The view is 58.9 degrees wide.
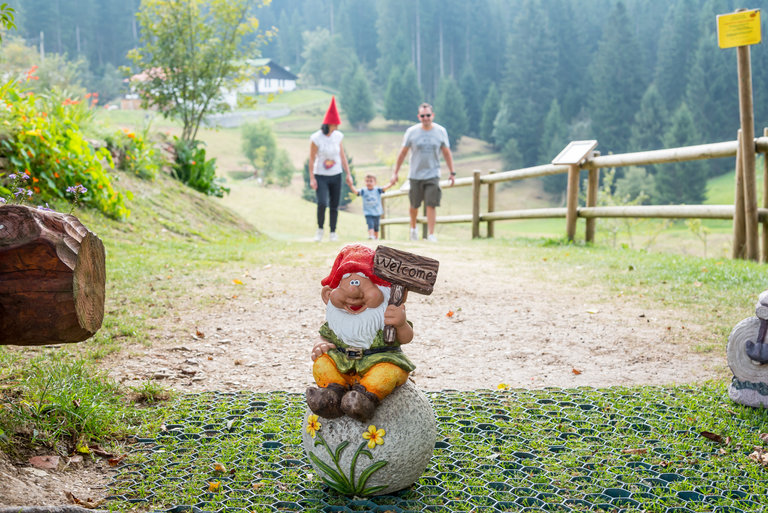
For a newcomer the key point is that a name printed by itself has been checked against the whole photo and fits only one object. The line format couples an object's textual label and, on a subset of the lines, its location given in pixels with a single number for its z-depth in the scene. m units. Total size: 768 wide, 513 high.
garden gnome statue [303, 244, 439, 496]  2.34
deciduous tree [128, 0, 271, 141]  15.20
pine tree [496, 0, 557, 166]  64.06
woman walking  8.92
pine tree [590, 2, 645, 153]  60.94
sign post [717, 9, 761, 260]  6.58
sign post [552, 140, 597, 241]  9.08
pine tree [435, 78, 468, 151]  68.25
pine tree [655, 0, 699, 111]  61.16
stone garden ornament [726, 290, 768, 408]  3.10
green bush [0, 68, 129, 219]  7.23
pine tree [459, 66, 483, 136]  72.88
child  11.69
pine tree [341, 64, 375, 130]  72.31
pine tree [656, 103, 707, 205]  52.03
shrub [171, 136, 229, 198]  13.09
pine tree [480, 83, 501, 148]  68.75
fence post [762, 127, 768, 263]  6.89
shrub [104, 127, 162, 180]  10.34
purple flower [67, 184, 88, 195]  3.01
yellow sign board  6.49
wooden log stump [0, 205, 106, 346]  2.20
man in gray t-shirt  8.91
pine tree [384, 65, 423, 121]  71.50
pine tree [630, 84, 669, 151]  58.34
